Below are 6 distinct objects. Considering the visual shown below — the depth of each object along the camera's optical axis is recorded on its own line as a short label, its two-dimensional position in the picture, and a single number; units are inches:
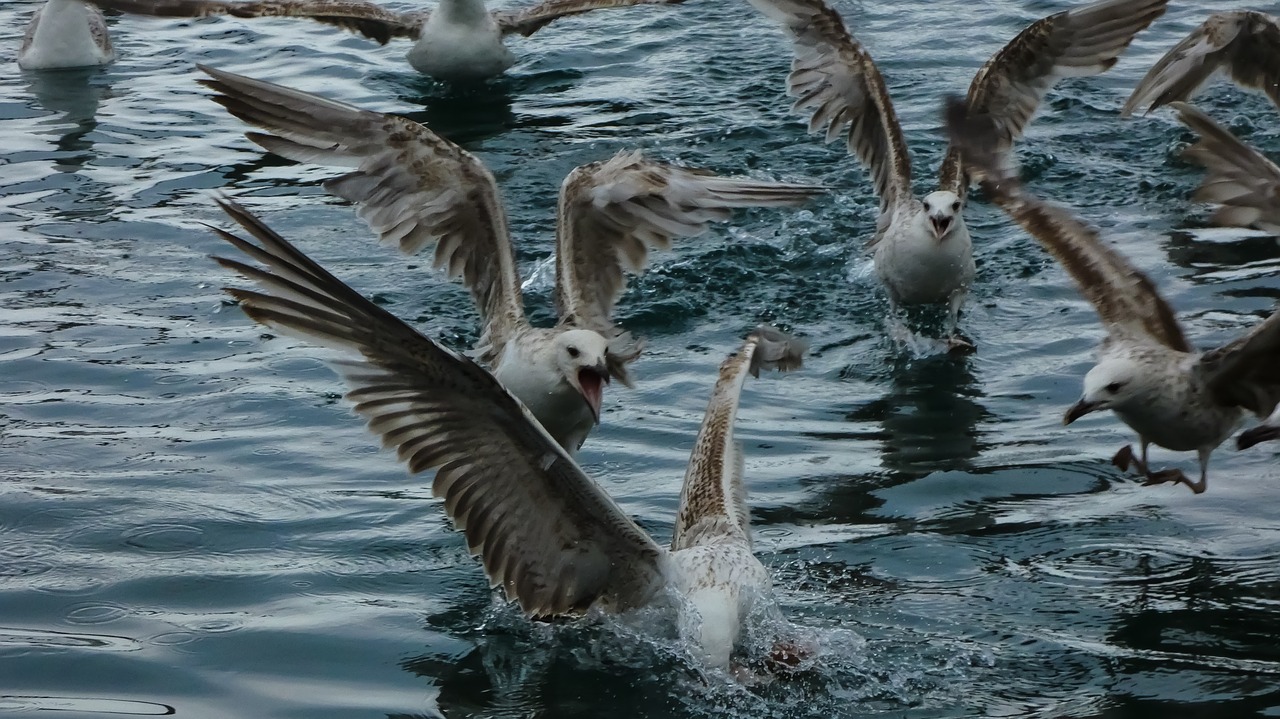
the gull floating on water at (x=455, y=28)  503.8
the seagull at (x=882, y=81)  371.6
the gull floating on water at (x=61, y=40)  518.3
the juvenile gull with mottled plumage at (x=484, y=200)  293.0
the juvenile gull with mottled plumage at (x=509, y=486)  187.3
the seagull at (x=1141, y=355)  244.5
